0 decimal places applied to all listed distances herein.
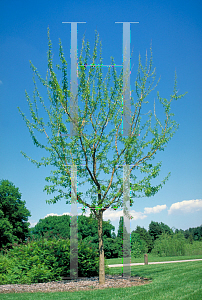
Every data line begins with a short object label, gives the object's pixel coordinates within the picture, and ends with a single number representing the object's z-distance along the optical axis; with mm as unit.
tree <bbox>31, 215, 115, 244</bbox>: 27078
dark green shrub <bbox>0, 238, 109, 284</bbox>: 8203
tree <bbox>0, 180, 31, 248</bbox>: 25984
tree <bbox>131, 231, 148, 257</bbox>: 22062
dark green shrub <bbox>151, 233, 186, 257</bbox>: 20344
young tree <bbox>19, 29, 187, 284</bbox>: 7070
